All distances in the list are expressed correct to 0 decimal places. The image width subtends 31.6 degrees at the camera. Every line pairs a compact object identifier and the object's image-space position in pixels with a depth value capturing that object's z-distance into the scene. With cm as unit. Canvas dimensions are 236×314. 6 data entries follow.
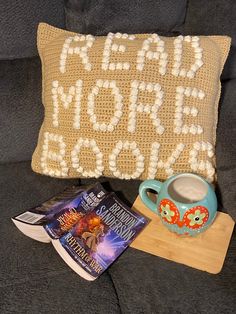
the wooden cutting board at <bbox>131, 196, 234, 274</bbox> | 89
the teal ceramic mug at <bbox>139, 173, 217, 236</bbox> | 85
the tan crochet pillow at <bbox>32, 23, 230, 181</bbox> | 95
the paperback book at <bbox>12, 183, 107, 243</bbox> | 92
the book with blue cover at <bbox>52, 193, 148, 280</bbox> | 88
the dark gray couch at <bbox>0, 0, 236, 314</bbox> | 84
